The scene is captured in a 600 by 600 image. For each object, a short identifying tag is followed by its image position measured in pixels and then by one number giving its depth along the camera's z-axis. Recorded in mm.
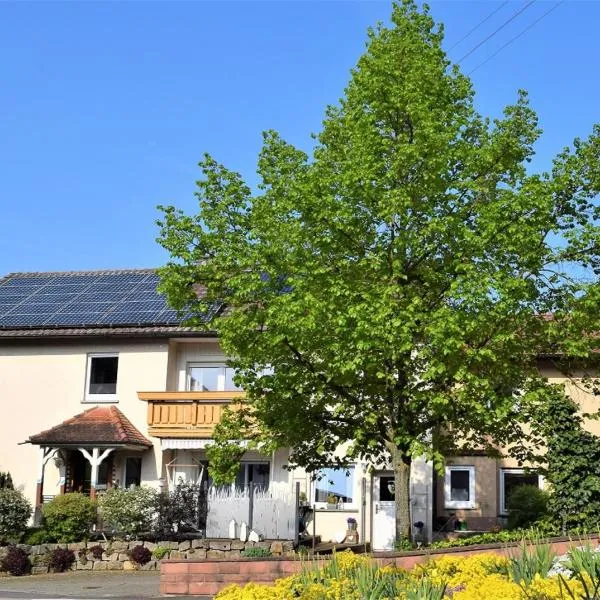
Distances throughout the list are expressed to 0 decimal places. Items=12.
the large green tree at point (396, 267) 15820
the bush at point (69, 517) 24797
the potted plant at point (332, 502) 27562
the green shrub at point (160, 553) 23141
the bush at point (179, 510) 25344
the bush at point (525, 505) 23656
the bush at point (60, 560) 23172
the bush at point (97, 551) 23609
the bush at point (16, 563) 22500
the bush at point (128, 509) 24969
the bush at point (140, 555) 23109
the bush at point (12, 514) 24672
